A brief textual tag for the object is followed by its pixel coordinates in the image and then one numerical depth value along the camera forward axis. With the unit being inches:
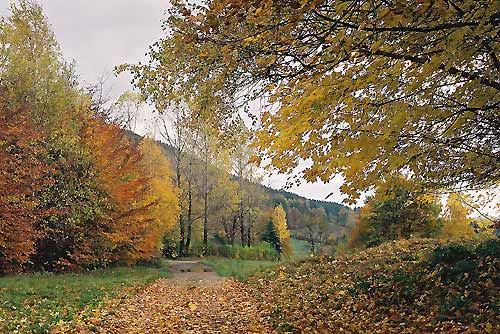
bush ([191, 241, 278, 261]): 1398.9
